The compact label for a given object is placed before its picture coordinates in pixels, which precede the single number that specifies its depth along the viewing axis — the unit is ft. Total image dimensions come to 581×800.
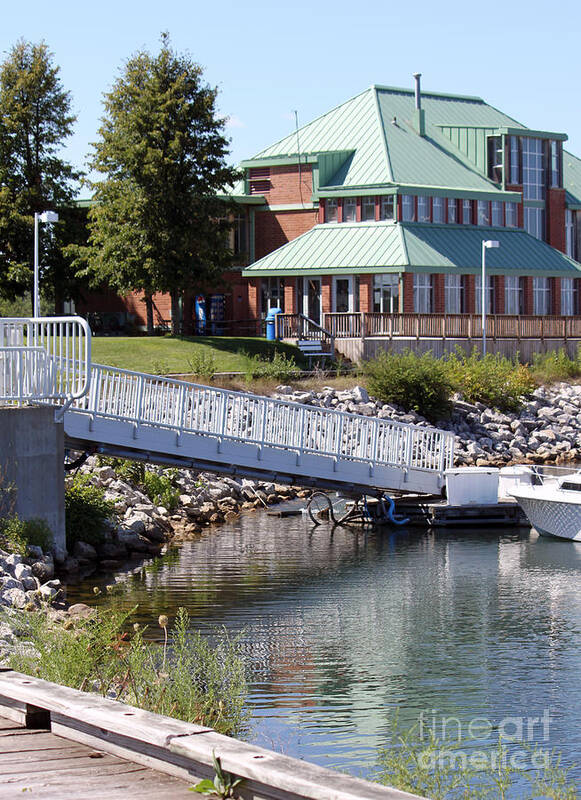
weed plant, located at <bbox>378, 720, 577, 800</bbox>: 30.42
